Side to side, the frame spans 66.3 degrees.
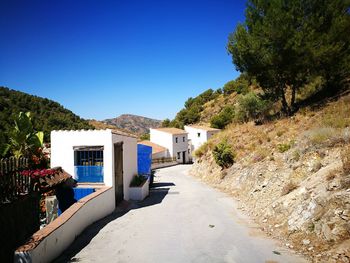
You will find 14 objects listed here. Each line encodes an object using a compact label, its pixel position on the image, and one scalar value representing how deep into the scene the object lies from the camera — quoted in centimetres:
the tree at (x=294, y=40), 2153
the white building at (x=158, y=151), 4538
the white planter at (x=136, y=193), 1783
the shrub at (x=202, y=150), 3141
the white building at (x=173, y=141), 4928
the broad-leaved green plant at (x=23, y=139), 1681
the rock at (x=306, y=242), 860
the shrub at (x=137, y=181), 1853
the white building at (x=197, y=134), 5275
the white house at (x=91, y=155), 1499
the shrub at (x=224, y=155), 2352
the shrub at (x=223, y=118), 6069
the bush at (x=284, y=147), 1711
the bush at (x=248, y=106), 4139
